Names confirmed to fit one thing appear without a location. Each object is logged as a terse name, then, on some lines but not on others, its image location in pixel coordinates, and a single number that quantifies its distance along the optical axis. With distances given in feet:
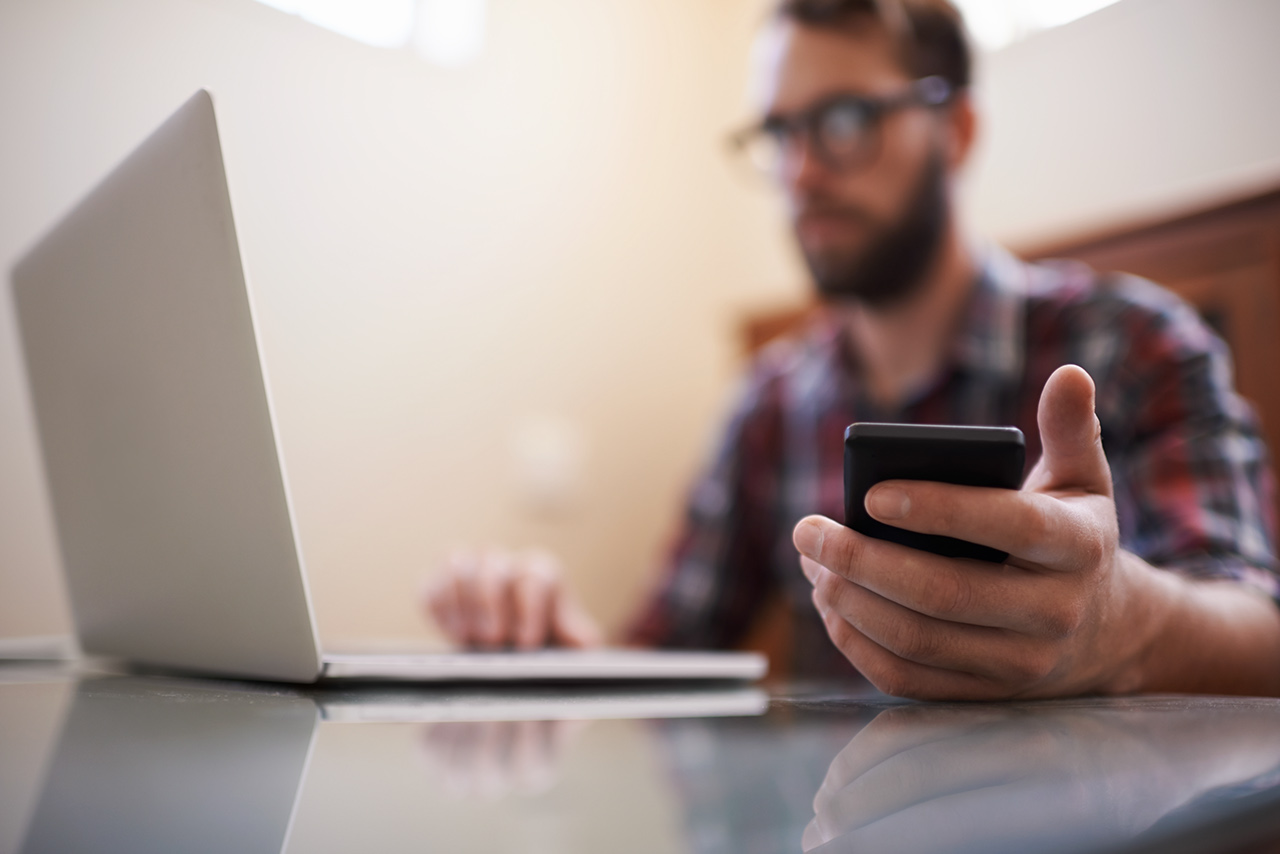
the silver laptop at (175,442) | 1.06
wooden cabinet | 2.98
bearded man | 0.96
